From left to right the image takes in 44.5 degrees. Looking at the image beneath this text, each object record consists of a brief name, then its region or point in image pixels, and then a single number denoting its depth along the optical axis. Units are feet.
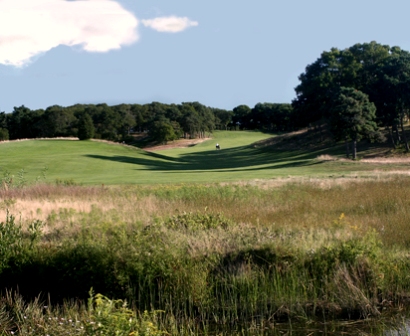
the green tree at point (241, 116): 510.17
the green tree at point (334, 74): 217.15
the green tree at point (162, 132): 359.87
